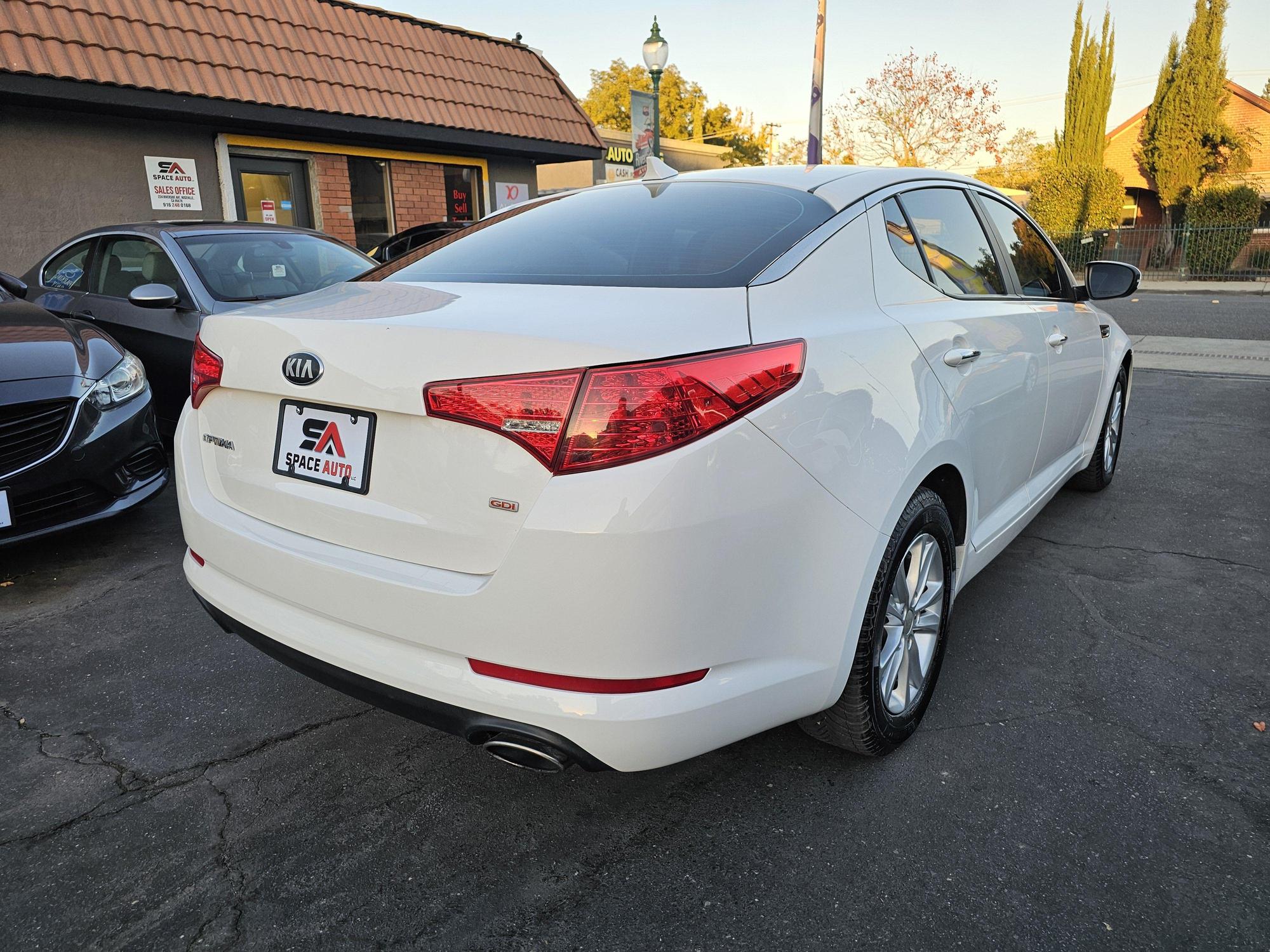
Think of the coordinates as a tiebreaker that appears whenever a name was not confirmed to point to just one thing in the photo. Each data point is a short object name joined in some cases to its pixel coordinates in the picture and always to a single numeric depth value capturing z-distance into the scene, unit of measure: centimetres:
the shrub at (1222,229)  2509
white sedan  174
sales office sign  975
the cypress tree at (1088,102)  3130
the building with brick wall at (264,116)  854
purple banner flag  1294
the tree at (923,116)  3356
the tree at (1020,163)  3906
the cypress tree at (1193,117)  2741
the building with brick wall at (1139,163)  3019
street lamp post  1247
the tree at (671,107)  5391
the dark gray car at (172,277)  547
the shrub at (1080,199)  2866
